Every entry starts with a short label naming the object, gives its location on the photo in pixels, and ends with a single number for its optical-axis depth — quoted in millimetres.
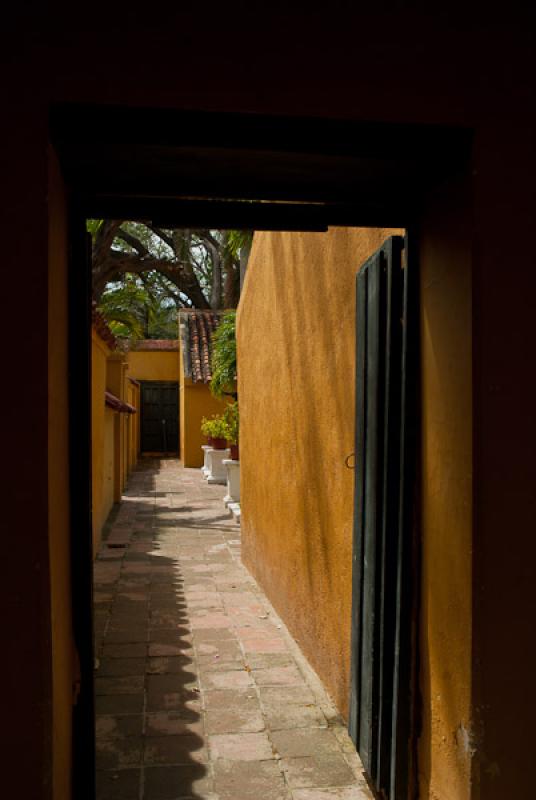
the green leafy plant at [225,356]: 15383
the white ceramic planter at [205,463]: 20159
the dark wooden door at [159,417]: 29828
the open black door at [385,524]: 3152
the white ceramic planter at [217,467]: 19062
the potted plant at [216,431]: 16375
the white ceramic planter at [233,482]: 14399
